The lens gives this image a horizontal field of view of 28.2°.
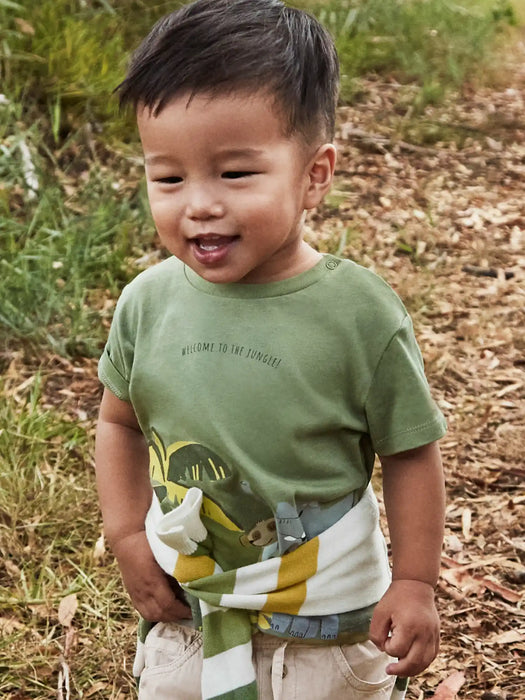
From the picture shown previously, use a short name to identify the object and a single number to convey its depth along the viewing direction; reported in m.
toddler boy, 1.43
